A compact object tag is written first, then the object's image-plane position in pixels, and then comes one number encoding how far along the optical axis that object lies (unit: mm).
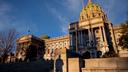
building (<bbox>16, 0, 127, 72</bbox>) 31175
